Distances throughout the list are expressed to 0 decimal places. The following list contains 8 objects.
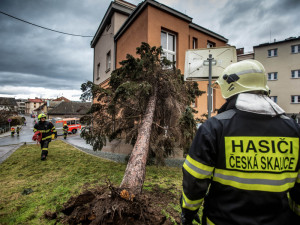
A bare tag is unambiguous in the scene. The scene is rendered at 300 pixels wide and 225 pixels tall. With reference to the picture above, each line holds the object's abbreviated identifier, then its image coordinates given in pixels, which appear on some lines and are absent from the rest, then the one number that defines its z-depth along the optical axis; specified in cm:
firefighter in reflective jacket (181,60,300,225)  109
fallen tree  471
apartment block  2338
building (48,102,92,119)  4306
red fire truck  2200
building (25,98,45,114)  10506
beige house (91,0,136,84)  1198
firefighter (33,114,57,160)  657
